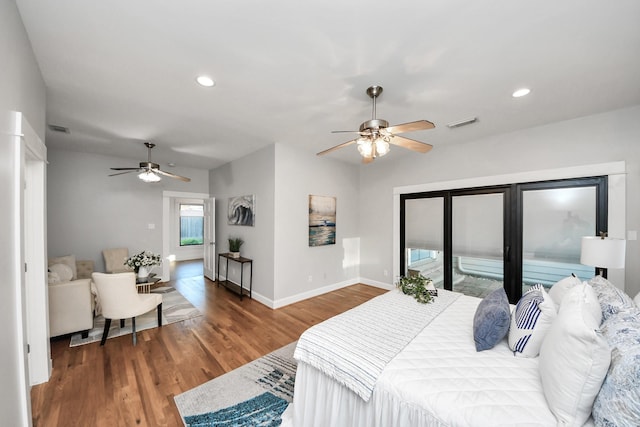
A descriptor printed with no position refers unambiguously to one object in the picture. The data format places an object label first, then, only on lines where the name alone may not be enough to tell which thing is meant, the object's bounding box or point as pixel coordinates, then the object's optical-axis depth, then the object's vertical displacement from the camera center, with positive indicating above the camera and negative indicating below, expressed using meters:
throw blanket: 1.43 -0.88
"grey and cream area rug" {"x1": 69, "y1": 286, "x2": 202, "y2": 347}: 3.02 -1.56
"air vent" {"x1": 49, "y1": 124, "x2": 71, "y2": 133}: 3.38 +1.20
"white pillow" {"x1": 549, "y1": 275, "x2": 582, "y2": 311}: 1.91 -0.63
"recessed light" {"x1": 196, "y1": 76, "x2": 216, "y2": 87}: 2.23 +1.24
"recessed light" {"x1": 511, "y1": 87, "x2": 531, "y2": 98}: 2.42 +1.21
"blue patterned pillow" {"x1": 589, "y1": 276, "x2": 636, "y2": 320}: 1.42 -0.56
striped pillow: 1.48 -0.72
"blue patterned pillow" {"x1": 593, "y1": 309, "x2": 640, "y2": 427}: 0.88 -0.67
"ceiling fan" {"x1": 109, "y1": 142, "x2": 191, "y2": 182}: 3.87 +0.66
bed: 1.00 -0.89
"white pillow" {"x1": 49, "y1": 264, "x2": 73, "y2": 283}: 3.30 -0.82
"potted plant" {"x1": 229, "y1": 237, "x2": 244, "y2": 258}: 4.84 -0.68
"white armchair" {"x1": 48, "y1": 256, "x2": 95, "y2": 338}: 2.77 -1.11
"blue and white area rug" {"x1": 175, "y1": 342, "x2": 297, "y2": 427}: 1.82 -1.56
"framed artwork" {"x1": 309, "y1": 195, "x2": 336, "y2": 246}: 4.57 -0.16
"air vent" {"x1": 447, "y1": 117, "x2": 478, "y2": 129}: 3.11 +1.18
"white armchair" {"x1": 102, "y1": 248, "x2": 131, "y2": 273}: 4.72 -0.95
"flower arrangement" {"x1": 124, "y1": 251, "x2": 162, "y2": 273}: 3.69 -0.76
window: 8.90 -0.47
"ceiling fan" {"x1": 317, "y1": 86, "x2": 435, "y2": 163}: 2.07 +0.70
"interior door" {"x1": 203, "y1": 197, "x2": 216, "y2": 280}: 5.70 -0.59
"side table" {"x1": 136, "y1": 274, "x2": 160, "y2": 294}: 3.65 -1.06
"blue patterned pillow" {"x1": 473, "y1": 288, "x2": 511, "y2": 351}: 1.56 -0.75
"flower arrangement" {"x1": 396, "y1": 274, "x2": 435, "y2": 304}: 2.40 -0.80
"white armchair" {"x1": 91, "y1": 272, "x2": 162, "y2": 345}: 2.68 -0.98
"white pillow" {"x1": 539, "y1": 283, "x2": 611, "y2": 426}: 0.99 -0.67
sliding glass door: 3.17 -0.32
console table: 4.48 -1.18
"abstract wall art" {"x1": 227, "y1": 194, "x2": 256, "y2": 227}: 4.54 +0.04
